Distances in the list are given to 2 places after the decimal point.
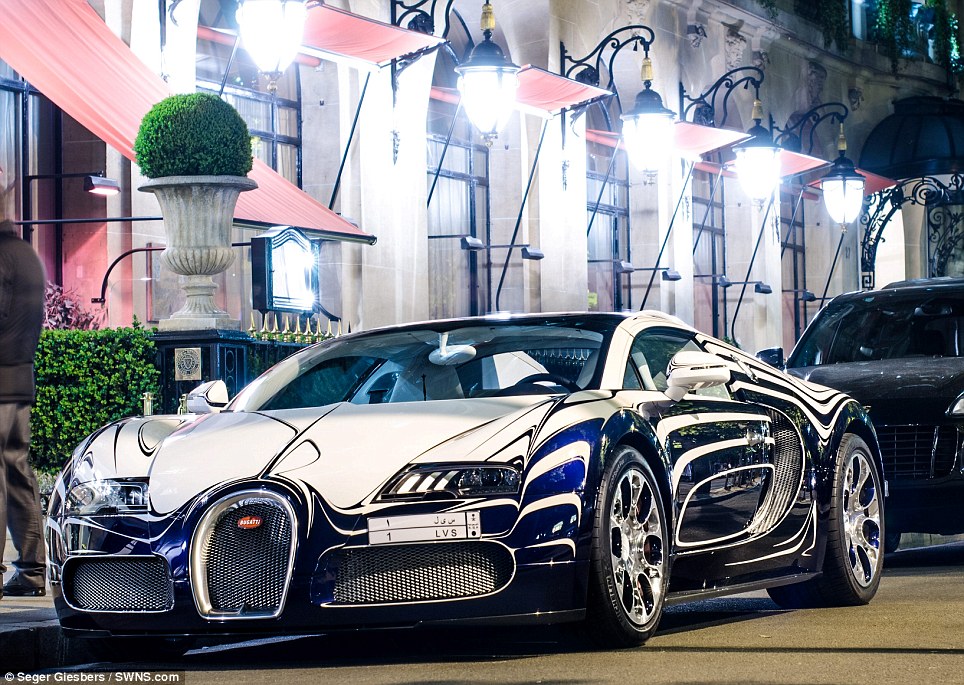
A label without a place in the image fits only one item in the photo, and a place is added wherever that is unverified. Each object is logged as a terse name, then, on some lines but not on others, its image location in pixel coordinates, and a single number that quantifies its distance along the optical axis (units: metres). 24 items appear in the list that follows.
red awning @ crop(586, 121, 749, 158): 26.01
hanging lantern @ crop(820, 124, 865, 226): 26.64
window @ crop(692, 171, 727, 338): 33.28
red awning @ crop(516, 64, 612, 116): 22.38
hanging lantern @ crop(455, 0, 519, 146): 17.77
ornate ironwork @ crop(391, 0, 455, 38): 22.01
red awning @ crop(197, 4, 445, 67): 18.81
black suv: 10.60
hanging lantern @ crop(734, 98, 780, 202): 23.77
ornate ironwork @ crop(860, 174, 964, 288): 37.91
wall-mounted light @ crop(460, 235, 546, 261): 24.32
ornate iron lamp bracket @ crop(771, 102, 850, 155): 30.70
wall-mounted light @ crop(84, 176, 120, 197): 17.31
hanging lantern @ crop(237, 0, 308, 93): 15.42
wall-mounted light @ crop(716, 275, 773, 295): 34.19
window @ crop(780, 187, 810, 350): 37.44
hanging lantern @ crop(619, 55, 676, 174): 20.39
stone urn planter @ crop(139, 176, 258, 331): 13.52
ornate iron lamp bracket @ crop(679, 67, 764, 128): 28.44
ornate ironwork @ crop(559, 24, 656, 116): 26.53
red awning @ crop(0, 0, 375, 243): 14.48
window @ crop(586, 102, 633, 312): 29.58
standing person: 8.27
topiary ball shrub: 13.30
